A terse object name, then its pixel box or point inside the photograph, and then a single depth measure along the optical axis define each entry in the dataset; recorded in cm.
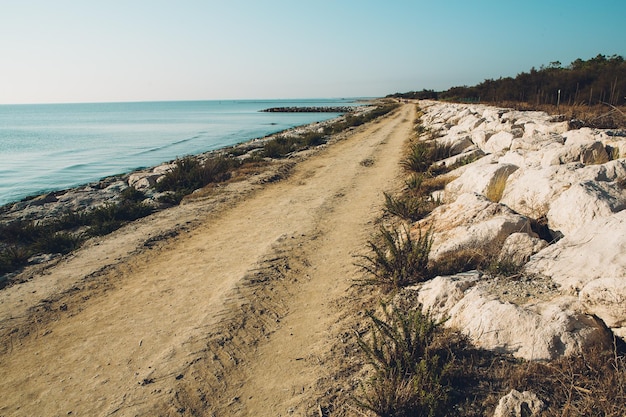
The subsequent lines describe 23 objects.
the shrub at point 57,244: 642
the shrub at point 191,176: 1069
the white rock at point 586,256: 291
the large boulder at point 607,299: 254
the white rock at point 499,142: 870
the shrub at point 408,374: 247
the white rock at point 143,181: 1144
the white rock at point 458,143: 1056
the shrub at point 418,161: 1008
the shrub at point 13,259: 573
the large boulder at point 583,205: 381
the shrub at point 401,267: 412
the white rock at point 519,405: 223
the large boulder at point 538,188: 455
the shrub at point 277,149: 1544
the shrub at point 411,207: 633
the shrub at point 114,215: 739
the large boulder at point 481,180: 582
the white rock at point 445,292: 342
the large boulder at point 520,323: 260
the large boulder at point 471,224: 417
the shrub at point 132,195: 996
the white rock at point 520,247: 380
